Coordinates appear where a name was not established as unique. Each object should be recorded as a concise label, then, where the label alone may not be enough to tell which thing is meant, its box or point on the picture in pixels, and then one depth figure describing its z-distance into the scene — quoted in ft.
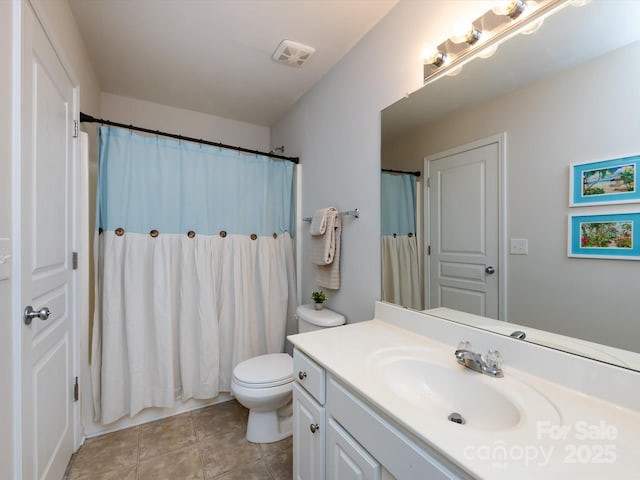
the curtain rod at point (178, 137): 5.28
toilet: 5.16
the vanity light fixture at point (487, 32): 3.04
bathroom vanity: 1.82
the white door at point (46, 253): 3.29
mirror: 2.47
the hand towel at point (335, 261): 5.91
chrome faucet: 2.90
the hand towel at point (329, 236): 5.85
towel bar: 5.51
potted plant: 6.15
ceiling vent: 5.56
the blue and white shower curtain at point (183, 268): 5.65
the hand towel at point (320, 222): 5.85
